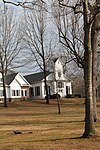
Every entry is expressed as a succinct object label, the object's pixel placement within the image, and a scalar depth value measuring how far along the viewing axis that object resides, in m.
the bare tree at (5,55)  52.72
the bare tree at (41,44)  57.32
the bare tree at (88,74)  14.52
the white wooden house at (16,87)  71.31
